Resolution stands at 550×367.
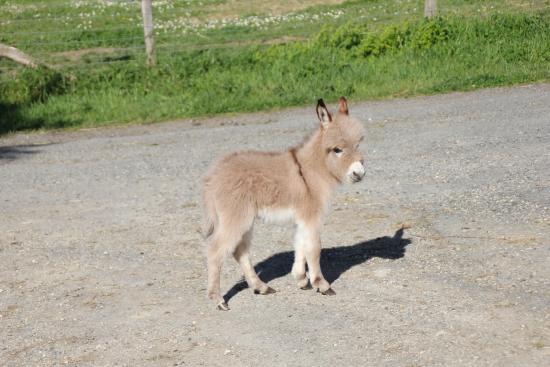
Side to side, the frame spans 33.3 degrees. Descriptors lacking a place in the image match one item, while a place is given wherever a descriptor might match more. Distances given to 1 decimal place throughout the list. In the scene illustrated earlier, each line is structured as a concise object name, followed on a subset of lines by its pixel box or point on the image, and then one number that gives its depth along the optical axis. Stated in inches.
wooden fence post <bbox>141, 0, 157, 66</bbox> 700.0
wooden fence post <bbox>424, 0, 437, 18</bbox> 746.8
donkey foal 272.2
